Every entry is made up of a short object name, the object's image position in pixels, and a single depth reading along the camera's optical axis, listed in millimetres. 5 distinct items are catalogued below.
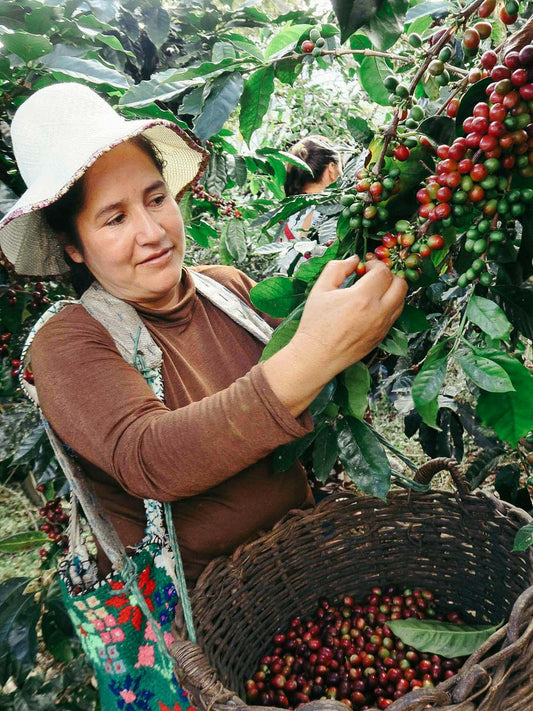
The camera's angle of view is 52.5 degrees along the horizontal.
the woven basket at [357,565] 1208
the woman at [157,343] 835
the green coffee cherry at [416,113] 769
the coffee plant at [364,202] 732
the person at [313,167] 2875
